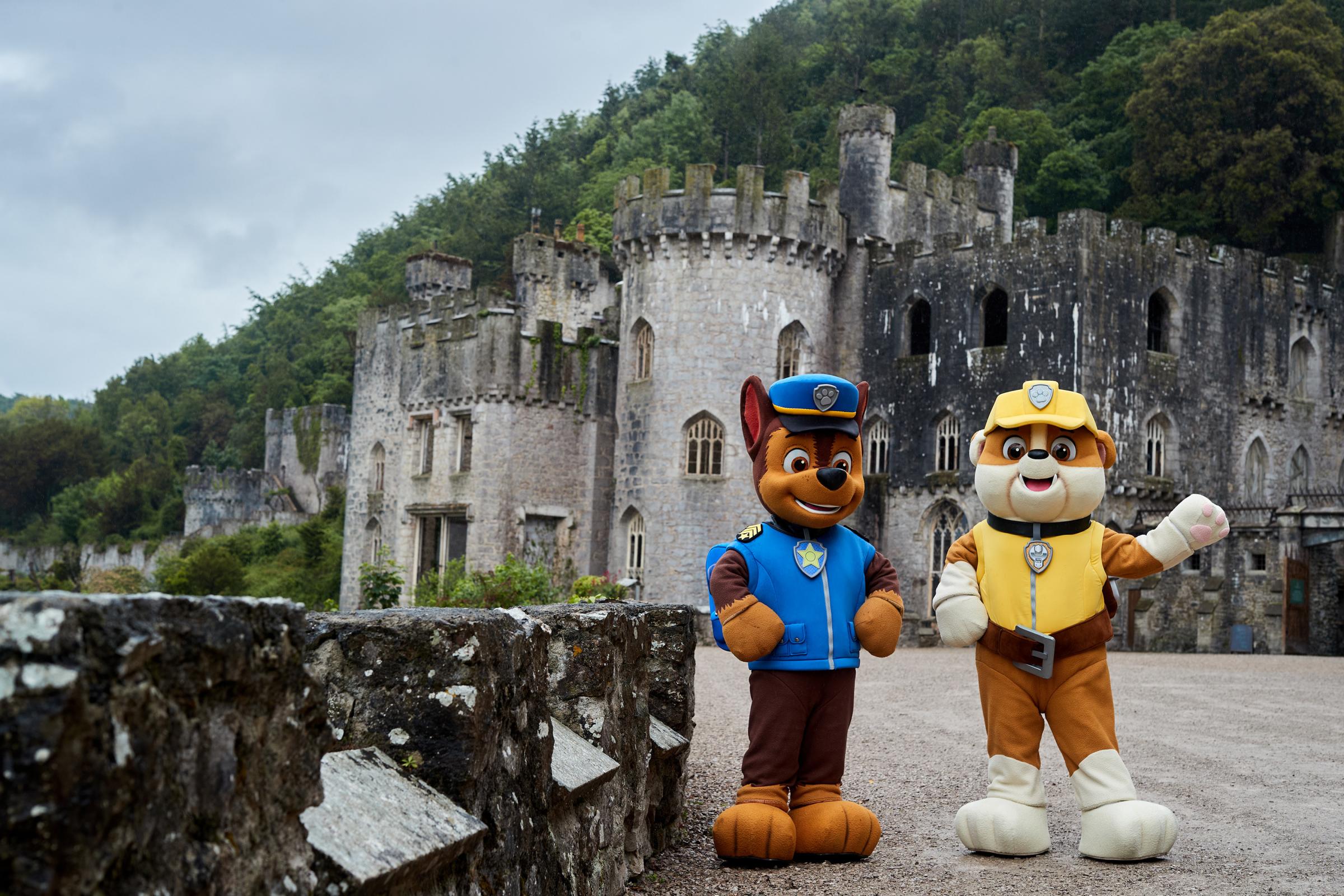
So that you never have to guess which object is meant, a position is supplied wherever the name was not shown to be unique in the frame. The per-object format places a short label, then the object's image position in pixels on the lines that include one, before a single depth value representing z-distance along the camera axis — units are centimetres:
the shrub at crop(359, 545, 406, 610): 1834
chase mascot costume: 564
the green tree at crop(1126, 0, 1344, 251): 3195
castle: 2319
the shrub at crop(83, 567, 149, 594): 4228
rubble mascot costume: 585
